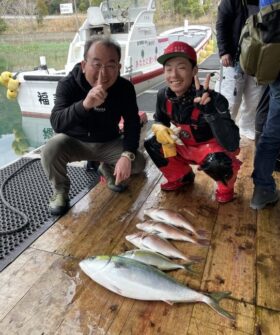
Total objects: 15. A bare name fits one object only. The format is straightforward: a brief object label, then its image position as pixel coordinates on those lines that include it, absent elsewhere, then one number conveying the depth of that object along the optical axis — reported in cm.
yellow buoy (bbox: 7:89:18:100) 839
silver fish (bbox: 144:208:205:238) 199
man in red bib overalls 205
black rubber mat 201
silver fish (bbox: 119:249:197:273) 166
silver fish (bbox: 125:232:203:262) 176
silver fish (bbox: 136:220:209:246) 191
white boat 796
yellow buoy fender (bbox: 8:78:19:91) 812
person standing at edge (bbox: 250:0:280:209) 193
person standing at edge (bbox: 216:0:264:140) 282
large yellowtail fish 146
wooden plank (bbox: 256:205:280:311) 149
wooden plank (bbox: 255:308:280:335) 132
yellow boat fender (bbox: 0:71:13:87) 826
